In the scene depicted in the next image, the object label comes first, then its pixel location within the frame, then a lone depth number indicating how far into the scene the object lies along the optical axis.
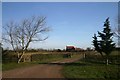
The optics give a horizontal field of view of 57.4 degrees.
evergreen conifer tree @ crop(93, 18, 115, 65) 22.99
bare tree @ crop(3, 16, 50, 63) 21.38
